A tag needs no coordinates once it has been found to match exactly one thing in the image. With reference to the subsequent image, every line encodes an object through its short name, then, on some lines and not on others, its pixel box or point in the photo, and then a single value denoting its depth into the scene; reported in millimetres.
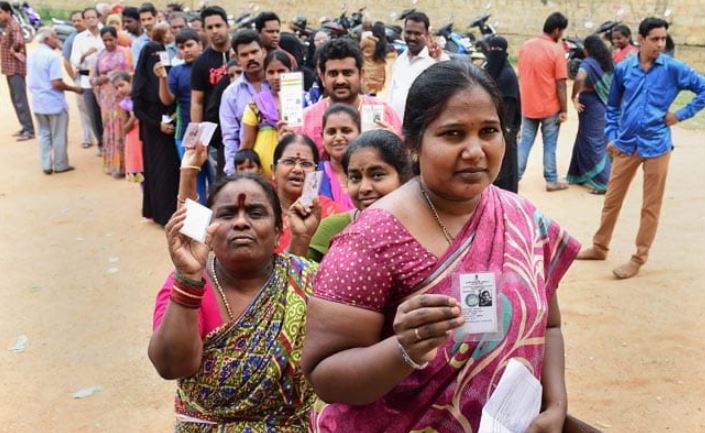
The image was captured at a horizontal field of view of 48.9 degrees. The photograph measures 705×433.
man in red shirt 8969
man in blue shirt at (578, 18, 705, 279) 6070
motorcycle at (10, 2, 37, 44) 22594
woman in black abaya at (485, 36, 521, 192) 7121
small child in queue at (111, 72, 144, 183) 8719
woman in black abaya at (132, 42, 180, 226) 7535
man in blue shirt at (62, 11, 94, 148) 12203
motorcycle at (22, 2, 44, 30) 23750
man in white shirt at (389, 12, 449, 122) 6996
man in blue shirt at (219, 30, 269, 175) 5871
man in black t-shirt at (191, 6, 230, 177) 6684
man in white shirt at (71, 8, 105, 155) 11317
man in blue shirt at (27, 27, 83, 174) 10633
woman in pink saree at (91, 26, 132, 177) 9859
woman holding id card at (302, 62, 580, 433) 1666
